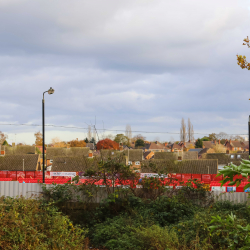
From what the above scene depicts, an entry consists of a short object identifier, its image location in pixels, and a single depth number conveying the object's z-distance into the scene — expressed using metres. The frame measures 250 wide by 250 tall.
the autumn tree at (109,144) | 81.04
